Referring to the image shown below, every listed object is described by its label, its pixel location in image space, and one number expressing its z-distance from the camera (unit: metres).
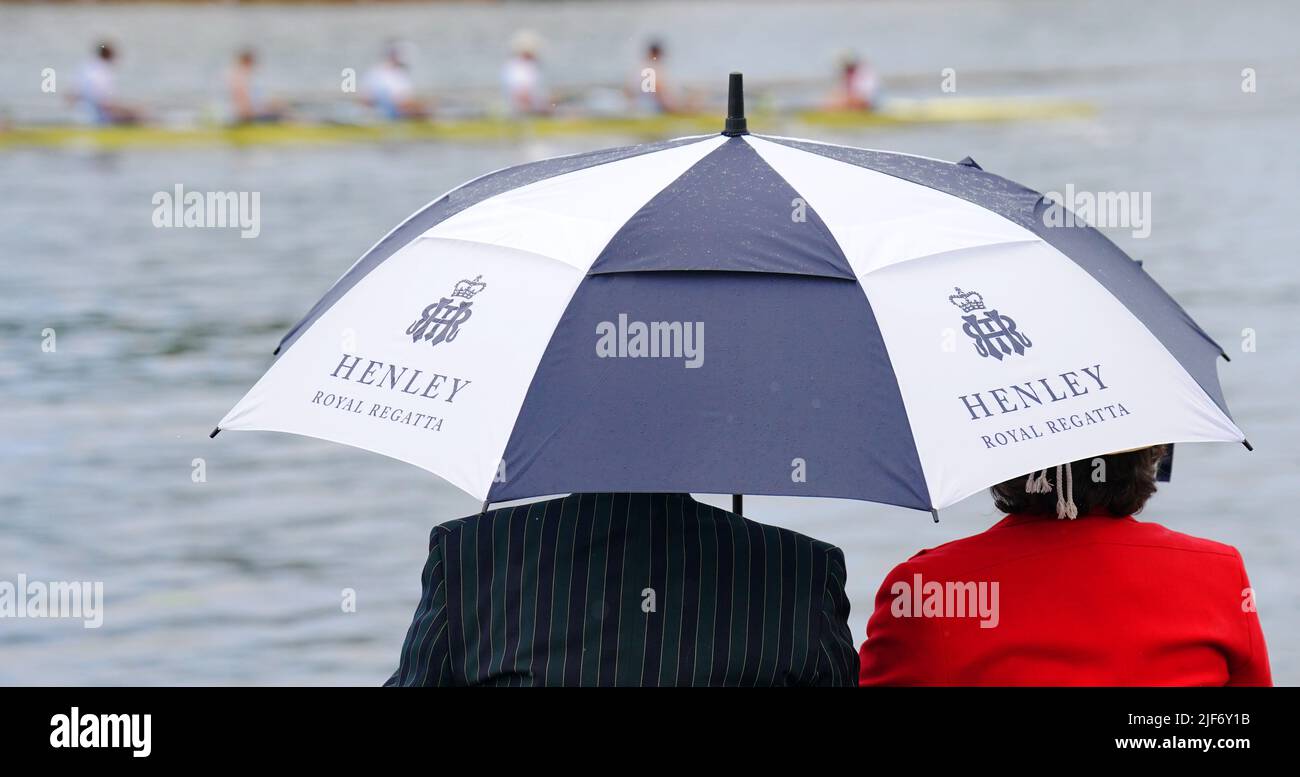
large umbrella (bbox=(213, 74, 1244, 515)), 3.27
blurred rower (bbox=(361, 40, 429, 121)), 27.08
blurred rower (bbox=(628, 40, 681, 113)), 27.12
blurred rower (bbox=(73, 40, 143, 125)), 25.09
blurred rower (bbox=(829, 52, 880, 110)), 29.00
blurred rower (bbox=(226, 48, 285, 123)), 25.78
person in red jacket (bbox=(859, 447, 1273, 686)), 3.33
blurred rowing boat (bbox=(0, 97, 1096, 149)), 25.25
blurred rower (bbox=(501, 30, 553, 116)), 27.12
